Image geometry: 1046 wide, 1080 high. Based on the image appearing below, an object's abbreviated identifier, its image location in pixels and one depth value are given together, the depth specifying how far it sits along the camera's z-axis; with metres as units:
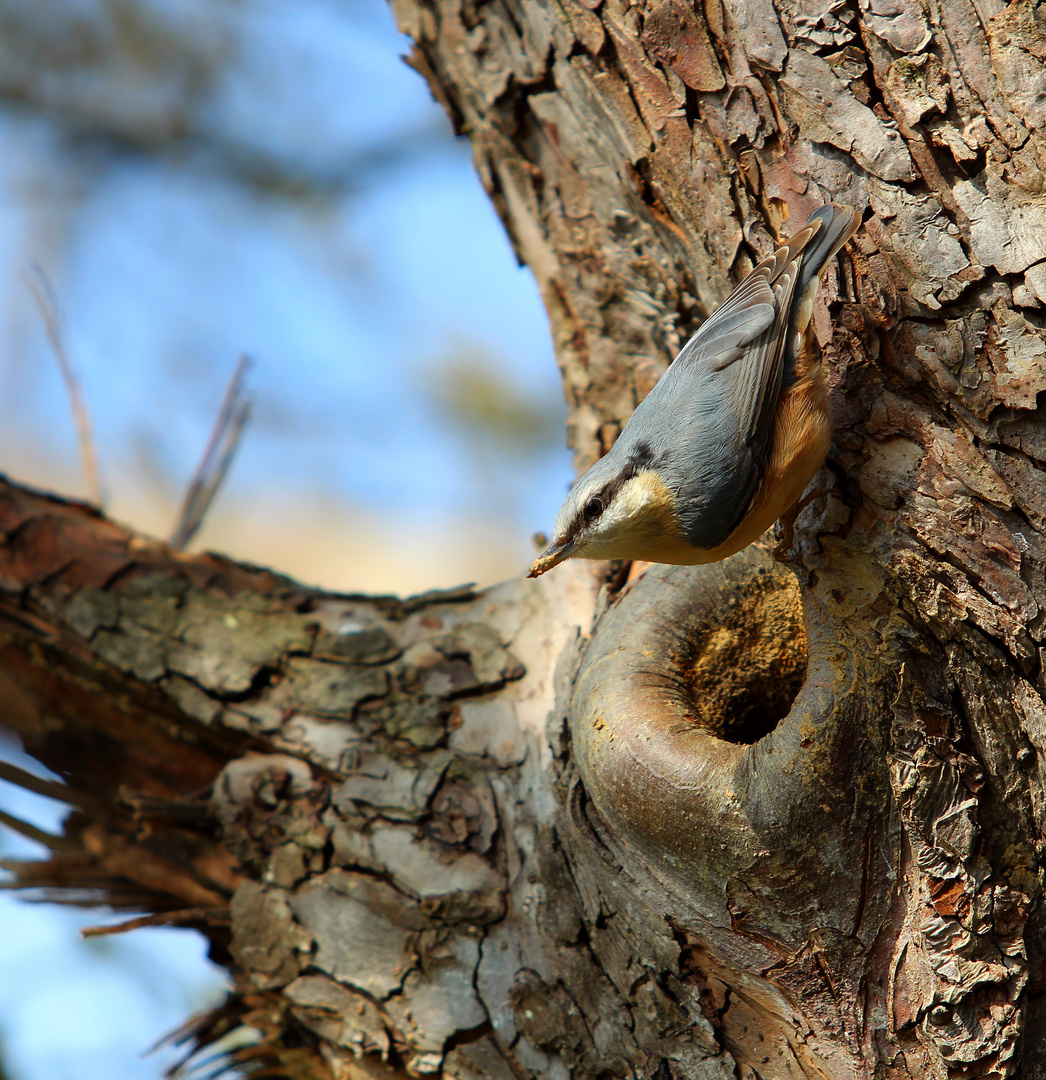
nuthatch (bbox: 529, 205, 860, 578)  4.97
